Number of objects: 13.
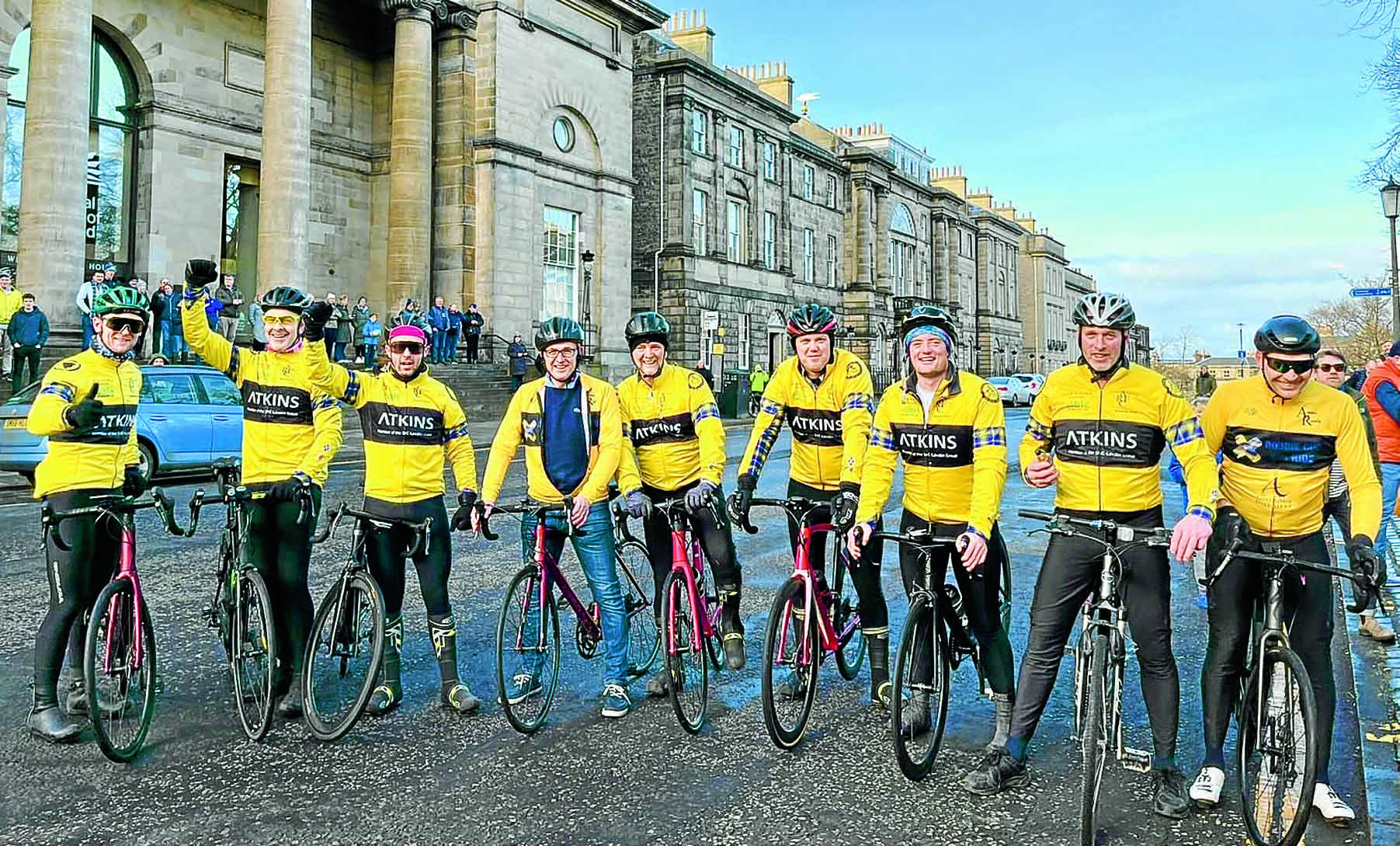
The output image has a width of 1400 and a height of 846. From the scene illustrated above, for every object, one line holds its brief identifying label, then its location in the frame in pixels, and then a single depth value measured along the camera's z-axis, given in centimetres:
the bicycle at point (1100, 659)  376
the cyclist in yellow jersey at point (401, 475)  538
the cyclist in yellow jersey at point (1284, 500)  409
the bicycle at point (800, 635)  484
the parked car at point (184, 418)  1437
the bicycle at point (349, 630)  495
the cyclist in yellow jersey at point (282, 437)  521
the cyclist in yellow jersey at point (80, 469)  486
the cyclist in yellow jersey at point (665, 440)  577
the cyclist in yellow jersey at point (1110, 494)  421
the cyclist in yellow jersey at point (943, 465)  479
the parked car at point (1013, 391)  4716
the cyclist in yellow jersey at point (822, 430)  548
